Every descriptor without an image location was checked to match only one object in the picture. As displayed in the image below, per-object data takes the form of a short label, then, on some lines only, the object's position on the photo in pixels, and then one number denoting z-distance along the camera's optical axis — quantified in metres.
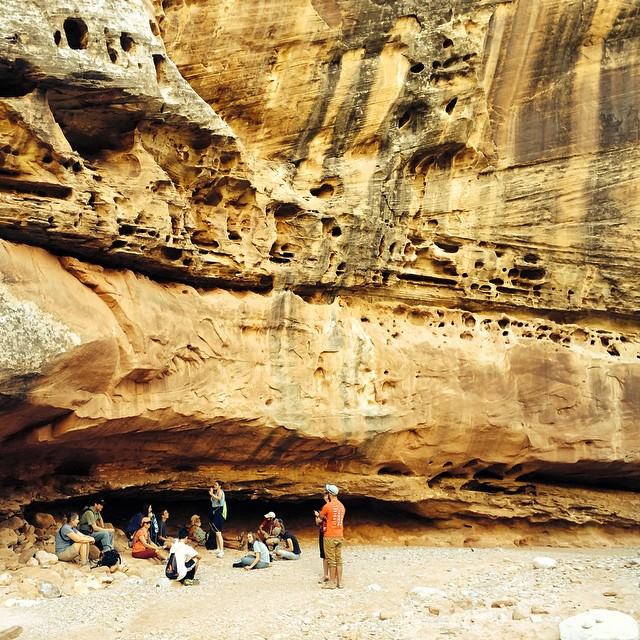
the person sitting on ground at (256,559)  13.73
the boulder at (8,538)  13.28
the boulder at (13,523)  13.75
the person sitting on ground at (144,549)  13.61
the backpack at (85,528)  13.56
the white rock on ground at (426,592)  12.08
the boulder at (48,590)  11.55
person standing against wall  14.95
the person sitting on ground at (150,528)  14.30
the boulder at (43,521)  14.52
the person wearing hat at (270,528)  14.89
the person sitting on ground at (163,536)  14.23
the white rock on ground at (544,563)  14.30
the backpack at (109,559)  12.77
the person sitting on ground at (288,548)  14.56
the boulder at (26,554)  12.84
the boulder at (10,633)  9.80
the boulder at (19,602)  11.08
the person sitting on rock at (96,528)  13.34
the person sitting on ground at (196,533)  15.15
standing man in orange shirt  12.22
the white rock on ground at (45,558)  12.61
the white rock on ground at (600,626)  9.45
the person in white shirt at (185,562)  12.38
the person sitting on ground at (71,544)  12.97
